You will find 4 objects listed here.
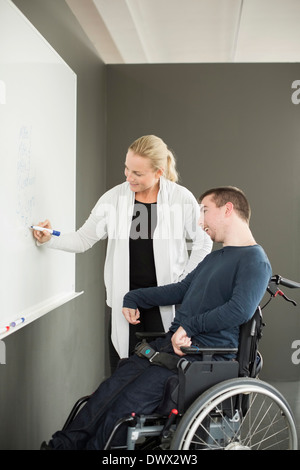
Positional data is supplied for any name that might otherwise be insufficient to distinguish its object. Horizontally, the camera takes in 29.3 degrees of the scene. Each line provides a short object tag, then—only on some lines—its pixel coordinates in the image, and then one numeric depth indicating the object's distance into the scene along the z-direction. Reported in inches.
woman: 96.9
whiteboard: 76.5
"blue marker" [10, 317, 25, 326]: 78.6
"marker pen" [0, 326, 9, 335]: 74.0
